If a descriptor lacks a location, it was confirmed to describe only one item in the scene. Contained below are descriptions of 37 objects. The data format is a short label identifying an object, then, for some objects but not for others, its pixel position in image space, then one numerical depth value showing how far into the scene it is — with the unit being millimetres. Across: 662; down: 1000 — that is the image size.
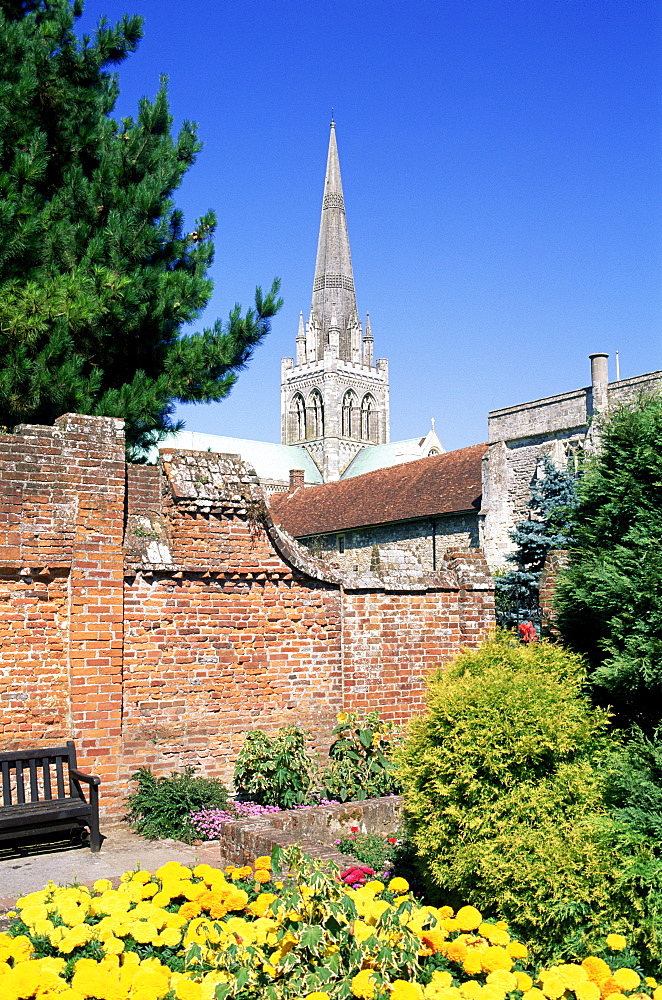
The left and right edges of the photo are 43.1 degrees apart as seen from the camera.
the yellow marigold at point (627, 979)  3719
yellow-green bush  4262
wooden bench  6500
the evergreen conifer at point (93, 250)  10703
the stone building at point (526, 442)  26406
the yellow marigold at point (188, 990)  3615
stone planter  5980
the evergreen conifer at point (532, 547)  20141
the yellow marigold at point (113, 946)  4168
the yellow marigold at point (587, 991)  3668
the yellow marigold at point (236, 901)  4707
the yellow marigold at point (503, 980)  3740
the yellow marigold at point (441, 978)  3773
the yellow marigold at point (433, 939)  4121
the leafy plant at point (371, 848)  6191
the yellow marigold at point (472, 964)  3902
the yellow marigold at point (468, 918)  4332
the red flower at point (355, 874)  5395
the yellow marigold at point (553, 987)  3701
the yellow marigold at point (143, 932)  4340
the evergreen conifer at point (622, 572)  4848
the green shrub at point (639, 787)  4203
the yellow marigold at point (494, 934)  4172
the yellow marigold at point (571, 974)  3760
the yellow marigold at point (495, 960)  3914
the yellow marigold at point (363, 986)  3467
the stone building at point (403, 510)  31328
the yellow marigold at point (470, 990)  3660
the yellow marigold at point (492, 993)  3623
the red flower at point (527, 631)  10508
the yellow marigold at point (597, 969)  3824
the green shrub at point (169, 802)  7188
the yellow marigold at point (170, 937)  4324
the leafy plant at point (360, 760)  7723
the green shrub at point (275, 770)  7608
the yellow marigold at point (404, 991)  3426
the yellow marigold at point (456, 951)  4026
